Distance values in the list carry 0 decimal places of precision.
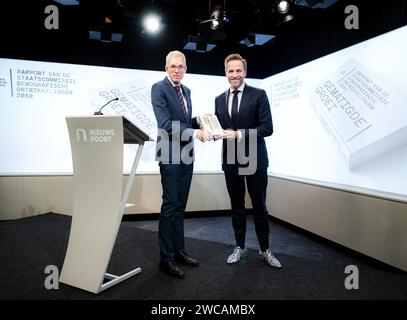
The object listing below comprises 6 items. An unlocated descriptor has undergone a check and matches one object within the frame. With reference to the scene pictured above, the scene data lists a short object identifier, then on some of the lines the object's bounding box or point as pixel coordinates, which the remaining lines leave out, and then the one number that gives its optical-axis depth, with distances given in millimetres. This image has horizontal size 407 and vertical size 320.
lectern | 2270
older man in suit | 2652
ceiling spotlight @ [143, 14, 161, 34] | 4324
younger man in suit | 2883
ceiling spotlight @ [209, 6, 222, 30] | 4355
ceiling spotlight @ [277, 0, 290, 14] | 3783
